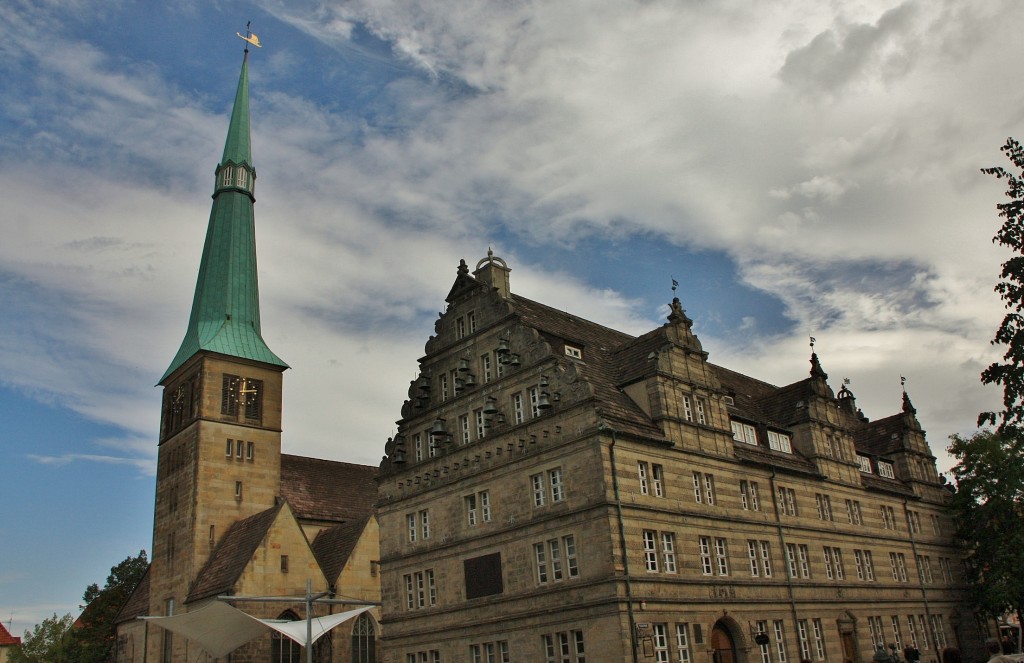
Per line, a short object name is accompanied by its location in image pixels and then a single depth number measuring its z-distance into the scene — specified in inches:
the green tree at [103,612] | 2522.1
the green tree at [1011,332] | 842.8
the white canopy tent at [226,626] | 1304.1
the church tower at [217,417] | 2139.5
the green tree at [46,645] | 2507.4
